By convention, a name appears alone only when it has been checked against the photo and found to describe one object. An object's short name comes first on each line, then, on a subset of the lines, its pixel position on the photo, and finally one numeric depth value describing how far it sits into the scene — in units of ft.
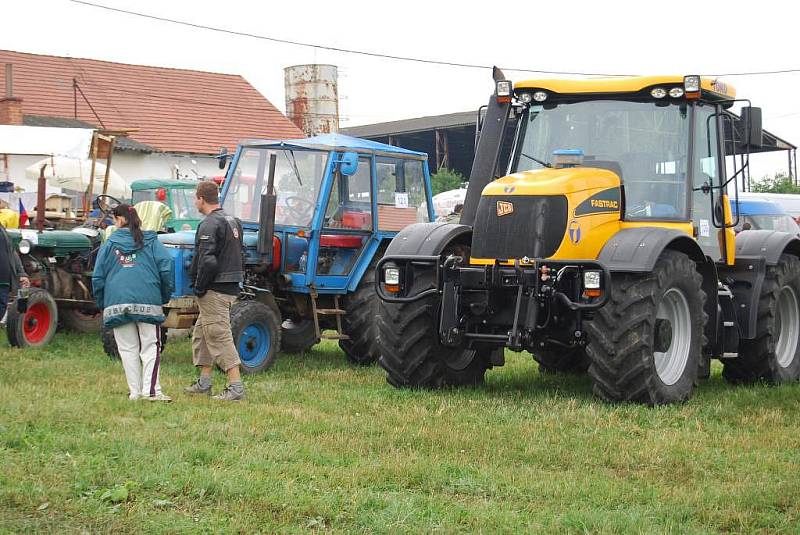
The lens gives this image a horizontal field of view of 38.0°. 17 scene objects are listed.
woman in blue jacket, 29.35
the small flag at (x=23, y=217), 52.29
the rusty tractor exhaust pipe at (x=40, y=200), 47.78
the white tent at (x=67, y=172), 56.80
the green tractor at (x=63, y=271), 45.14
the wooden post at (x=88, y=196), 52.09
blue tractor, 37.01
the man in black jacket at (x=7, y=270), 35.35
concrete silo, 143.02
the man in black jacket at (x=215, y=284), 30.25
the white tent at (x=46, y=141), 53.66
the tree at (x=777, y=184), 132.44
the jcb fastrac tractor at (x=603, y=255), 28.86
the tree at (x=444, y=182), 126.93
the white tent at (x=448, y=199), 89.51
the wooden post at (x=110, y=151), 52.77
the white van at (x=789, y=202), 92.36
